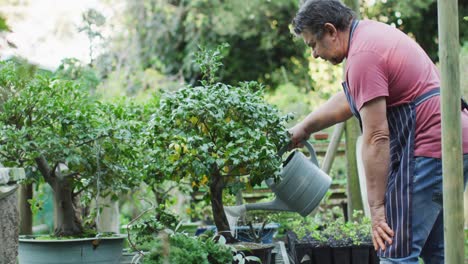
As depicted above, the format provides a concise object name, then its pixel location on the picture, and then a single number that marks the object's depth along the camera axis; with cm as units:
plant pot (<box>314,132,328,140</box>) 631
